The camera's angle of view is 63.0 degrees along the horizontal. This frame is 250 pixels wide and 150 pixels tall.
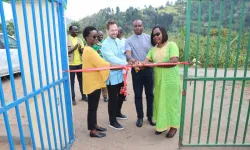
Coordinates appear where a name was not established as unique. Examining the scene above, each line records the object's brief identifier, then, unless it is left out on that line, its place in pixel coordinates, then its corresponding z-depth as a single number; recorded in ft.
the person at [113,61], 9.75
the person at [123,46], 10.64
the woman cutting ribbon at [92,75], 8.96
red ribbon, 8.90
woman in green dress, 9.21
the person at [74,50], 13.88
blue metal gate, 6.22
